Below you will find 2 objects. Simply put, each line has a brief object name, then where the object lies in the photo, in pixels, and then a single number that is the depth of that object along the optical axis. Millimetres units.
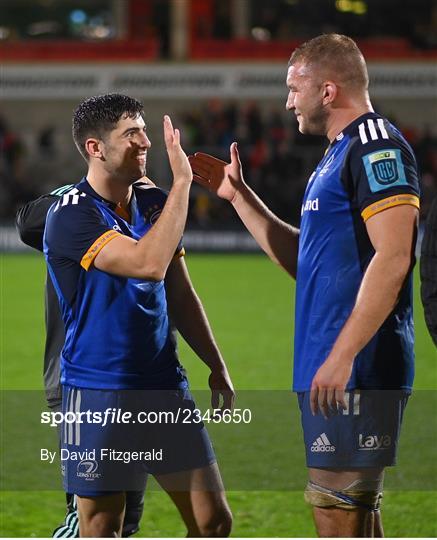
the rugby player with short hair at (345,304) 6562
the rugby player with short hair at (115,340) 7141
